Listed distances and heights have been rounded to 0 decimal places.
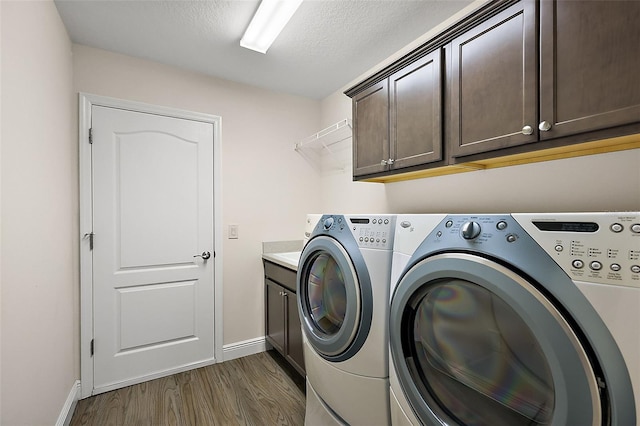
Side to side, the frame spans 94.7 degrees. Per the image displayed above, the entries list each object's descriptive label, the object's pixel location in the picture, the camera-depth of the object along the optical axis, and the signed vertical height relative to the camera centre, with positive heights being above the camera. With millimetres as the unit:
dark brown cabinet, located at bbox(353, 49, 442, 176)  1513 +539
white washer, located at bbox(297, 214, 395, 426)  1243 -522
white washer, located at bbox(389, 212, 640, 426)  642 -301
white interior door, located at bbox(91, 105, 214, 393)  2162 -260
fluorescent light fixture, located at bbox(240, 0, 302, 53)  1636 +1150
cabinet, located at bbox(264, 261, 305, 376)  2178 -841
